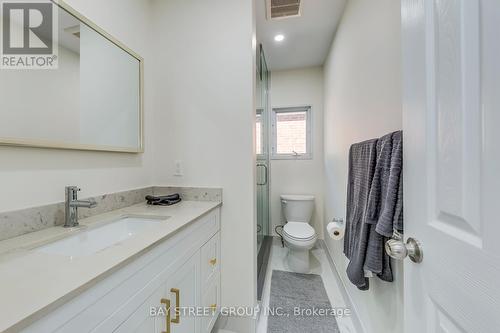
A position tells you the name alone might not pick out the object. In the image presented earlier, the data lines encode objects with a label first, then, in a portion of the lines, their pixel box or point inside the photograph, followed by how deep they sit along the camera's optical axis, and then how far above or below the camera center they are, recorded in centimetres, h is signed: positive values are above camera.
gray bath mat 148 -116
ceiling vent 173 +140
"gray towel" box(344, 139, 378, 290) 105 -25
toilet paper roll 161 -52
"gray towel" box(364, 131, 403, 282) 81 -15
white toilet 208 -71
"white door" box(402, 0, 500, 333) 37 +1
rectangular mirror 81 +36
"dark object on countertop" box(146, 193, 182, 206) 135 -22
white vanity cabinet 50 -43
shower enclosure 195 +1
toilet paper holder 162 -52
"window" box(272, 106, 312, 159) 296 +49
